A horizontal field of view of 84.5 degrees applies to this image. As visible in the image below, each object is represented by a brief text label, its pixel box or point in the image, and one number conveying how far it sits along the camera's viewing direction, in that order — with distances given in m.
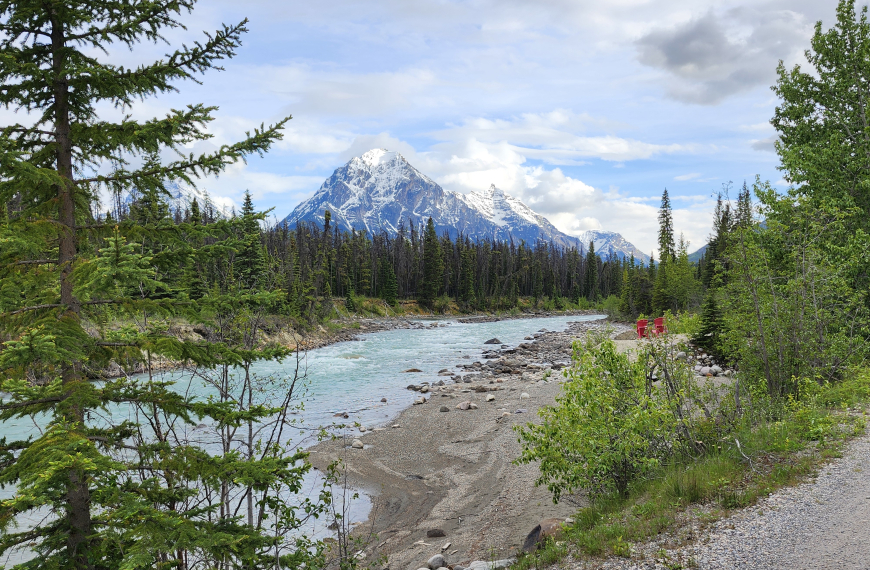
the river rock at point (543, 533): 6.77
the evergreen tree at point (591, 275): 119.41
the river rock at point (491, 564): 6.61
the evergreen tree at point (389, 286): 83.47
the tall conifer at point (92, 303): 3.87
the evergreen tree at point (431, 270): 87.19
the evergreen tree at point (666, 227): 71.00
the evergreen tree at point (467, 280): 92.71
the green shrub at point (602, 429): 6.97
